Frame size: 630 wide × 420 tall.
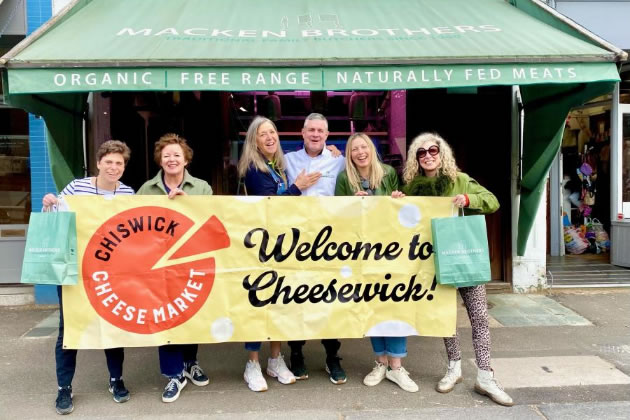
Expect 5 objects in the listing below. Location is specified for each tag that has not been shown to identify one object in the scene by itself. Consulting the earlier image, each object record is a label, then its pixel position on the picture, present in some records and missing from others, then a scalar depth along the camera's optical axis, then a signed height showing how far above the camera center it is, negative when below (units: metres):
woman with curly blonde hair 3.72 -0.05
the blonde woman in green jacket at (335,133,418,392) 3.87 +0.05
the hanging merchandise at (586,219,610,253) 9.02 -0.79
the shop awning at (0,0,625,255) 4.07 +1.16
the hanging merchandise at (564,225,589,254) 8.99 -0.89
